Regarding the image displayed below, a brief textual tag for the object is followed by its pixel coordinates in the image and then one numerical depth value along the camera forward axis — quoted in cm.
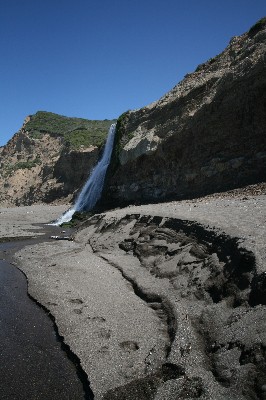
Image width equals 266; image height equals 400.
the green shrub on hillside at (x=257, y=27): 2161
